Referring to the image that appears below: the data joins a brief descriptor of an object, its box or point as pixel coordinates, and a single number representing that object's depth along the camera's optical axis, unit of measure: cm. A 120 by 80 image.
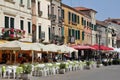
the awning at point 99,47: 3625
